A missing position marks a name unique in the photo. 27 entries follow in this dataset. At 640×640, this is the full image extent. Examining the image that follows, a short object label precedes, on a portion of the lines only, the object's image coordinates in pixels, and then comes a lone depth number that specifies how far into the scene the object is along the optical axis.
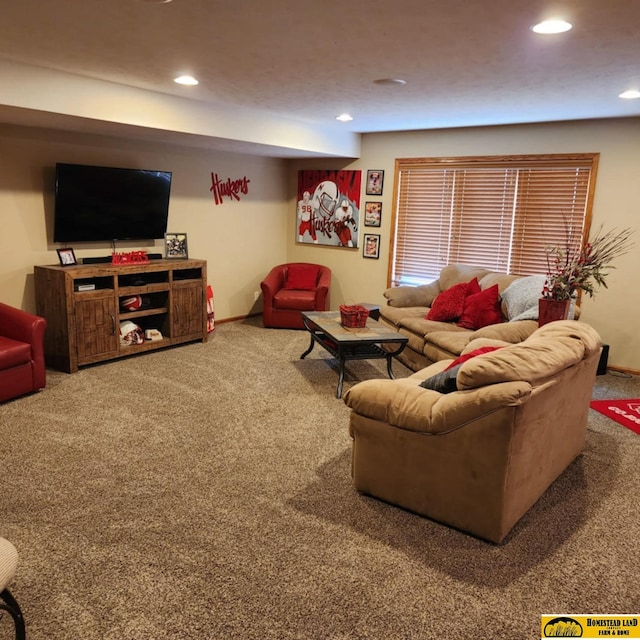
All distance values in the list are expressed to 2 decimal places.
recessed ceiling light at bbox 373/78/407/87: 3.73
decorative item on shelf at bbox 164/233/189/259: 6.08
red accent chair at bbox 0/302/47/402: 4.03
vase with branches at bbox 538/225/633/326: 3.81
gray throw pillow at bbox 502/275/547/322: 4.59
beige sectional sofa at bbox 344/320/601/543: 2.44
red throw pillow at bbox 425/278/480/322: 5.26
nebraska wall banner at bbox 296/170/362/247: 7.05
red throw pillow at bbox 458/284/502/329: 5.01
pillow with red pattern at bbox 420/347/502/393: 2.74
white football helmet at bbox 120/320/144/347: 5.33
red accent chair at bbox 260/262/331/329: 6.57
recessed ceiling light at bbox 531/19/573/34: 2.48
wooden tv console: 4.79
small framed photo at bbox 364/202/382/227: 6.86
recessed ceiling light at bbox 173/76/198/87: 3.89
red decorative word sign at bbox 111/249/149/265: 5.32
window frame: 5.32
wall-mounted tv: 4.99
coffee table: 4.39
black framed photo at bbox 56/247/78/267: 5.03
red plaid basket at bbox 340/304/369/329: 4.70
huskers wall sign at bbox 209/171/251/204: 6.60
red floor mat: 4.03
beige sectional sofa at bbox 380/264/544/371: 4.41
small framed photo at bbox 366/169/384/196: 6.78
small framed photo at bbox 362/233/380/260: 6.94
